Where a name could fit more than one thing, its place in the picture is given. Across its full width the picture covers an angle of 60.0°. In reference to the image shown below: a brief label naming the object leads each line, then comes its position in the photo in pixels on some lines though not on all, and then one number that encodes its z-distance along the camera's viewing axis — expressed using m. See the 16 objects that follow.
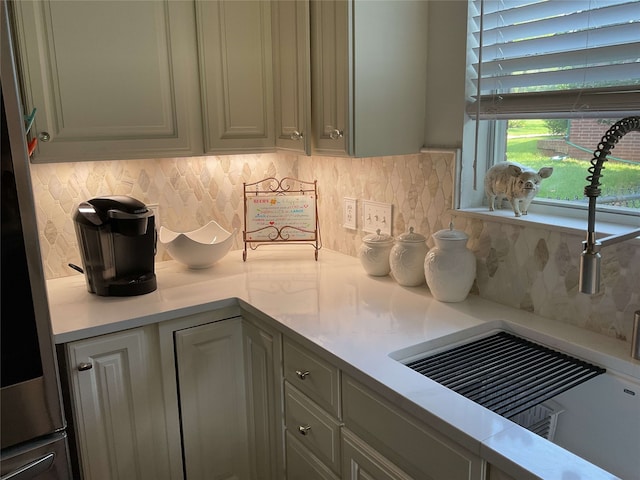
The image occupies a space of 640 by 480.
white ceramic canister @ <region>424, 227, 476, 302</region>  1.59
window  1.32
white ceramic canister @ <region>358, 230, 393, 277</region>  1.87
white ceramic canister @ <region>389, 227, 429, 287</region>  1.74
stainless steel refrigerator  1.10
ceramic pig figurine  1.52
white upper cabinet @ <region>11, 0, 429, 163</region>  1.64
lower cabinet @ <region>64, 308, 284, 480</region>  1.57
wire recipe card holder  2.19
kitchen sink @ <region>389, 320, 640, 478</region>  1.21
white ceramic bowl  2.00
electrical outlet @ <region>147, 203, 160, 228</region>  2.13
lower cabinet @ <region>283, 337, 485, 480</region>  1.08
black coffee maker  1.71
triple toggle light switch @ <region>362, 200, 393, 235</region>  1.98
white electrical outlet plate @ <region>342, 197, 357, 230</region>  2.15
